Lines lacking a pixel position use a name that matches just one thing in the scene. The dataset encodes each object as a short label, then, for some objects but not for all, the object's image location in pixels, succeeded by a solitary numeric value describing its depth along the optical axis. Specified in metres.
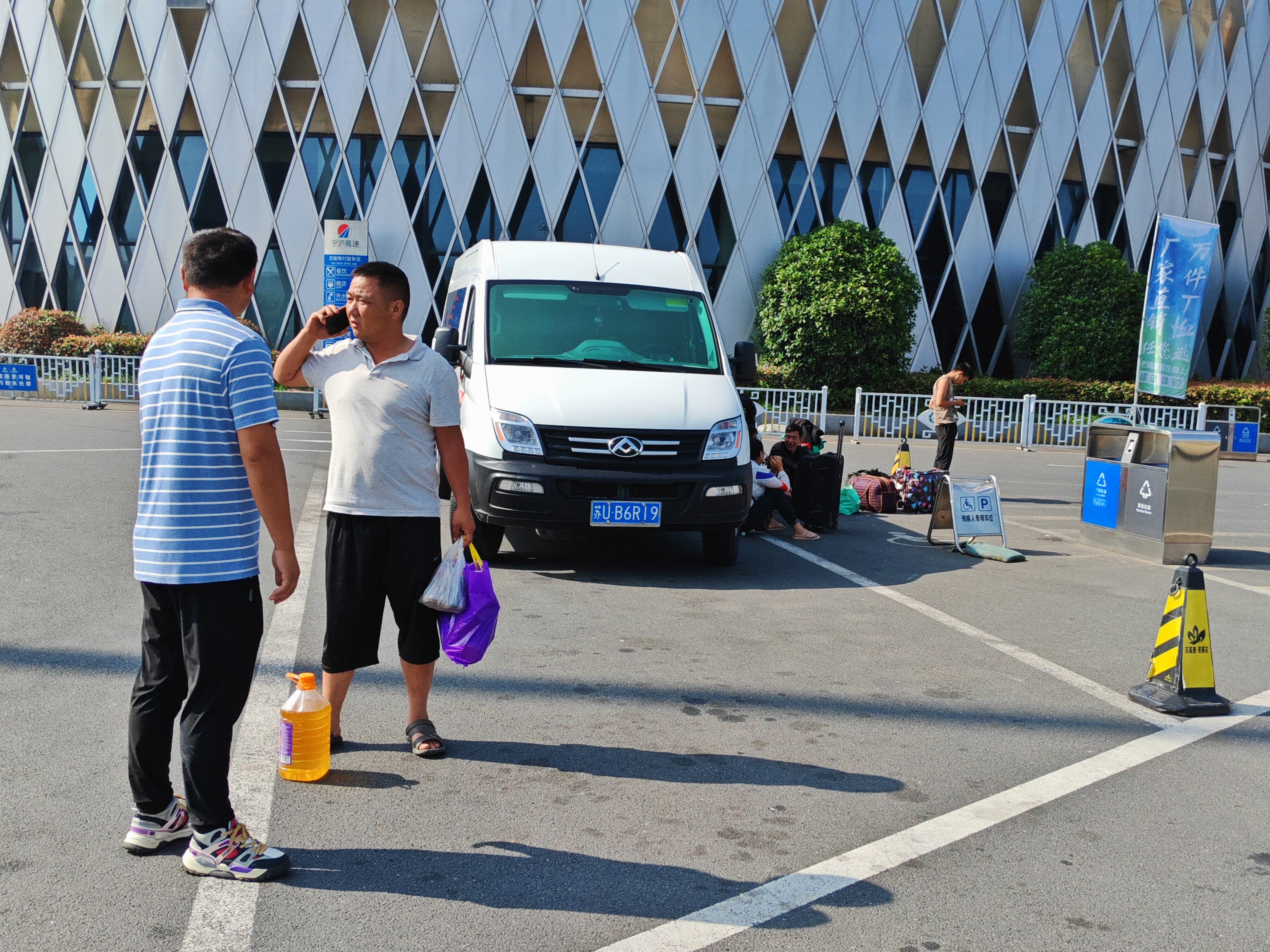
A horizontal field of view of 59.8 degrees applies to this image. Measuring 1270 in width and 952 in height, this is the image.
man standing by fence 13.27
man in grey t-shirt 4.20
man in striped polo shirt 3.19
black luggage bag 10.48
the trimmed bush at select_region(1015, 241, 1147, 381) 26.08
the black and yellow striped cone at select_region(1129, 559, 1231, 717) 5.26
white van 7.77
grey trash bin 9.53
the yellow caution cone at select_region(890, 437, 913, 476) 13.22
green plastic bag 12.00
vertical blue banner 22.23
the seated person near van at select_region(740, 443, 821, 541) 10.14
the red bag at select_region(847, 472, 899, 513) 12.35
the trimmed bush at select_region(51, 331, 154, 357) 24.70
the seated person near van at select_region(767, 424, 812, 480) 10.93
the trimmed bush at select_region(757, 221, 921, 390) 24.50
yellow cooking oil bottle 3.98
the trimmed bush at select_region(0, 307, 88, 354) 25.91
